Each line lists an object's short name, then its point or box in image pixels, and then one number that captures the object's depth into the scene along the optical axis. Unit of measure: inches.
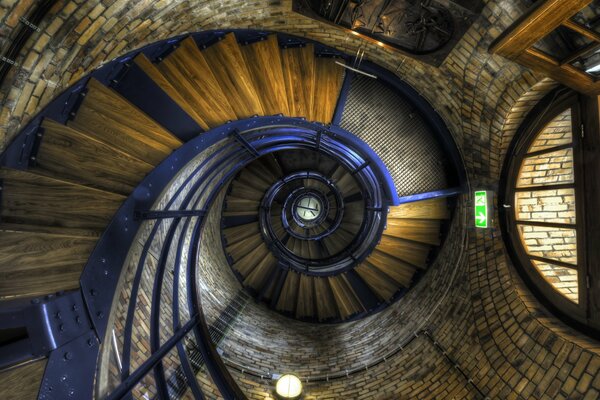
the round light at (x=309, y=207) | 365.9
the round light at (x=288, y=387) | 181.6
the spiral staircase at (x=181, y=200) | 66.8
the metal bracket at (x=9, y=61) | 70.4
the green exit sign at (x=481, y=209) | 151.7
